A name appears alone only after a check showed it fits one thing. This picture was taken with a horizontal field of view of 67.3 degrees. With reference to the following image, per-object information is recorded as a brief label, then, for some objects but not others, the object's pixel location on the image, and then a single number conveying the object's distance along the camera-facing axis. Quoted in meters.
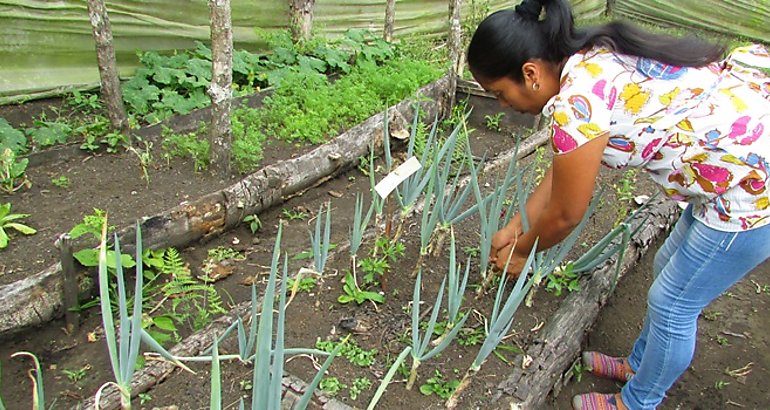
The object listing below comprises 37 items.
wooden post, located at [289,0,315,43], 4.60
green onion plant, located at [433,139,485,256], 2.00
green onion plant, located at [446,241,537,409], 1.49
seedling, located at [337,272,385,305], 2.04
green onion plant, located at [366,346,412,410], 1.09
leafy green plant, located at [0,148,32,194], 2.54
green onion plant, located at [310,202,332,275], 1.76
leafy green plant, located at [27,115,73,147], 2.95
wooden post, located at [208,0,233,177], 2.64
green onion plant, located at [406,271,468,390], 1.46
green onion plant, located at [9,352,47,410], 1.04
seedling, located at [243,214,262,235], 2.79
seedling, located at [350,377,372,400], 1.70
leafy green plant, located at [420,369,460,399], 1.74
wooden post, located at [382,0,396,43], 4.86
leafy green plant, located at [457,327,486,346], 1.96
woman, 1.40
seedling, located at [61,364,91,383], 1.99
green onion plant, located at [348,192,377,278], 1.96
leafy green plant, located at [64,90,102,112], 3.46
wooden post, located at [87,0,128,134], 2.73
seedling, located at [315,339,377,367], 1.82
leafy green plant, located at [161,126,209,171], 2.96
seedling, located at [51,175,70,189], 2.69
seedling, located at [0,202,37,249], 2.34
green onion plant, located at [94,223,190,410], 1.08
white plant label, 1.67
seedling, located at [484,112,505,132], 4.34
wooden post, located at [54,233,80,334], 2.02
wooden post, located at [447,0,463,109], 4.26
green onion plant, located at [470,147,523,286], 1.87
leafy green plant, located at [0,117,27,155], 2.84
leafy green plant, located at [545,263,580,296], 2.24
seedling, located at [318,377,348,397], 1.69
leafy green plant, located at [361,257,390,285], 2.12
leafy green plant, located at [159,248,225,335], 2.12
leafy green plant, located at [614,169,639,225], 2.94
